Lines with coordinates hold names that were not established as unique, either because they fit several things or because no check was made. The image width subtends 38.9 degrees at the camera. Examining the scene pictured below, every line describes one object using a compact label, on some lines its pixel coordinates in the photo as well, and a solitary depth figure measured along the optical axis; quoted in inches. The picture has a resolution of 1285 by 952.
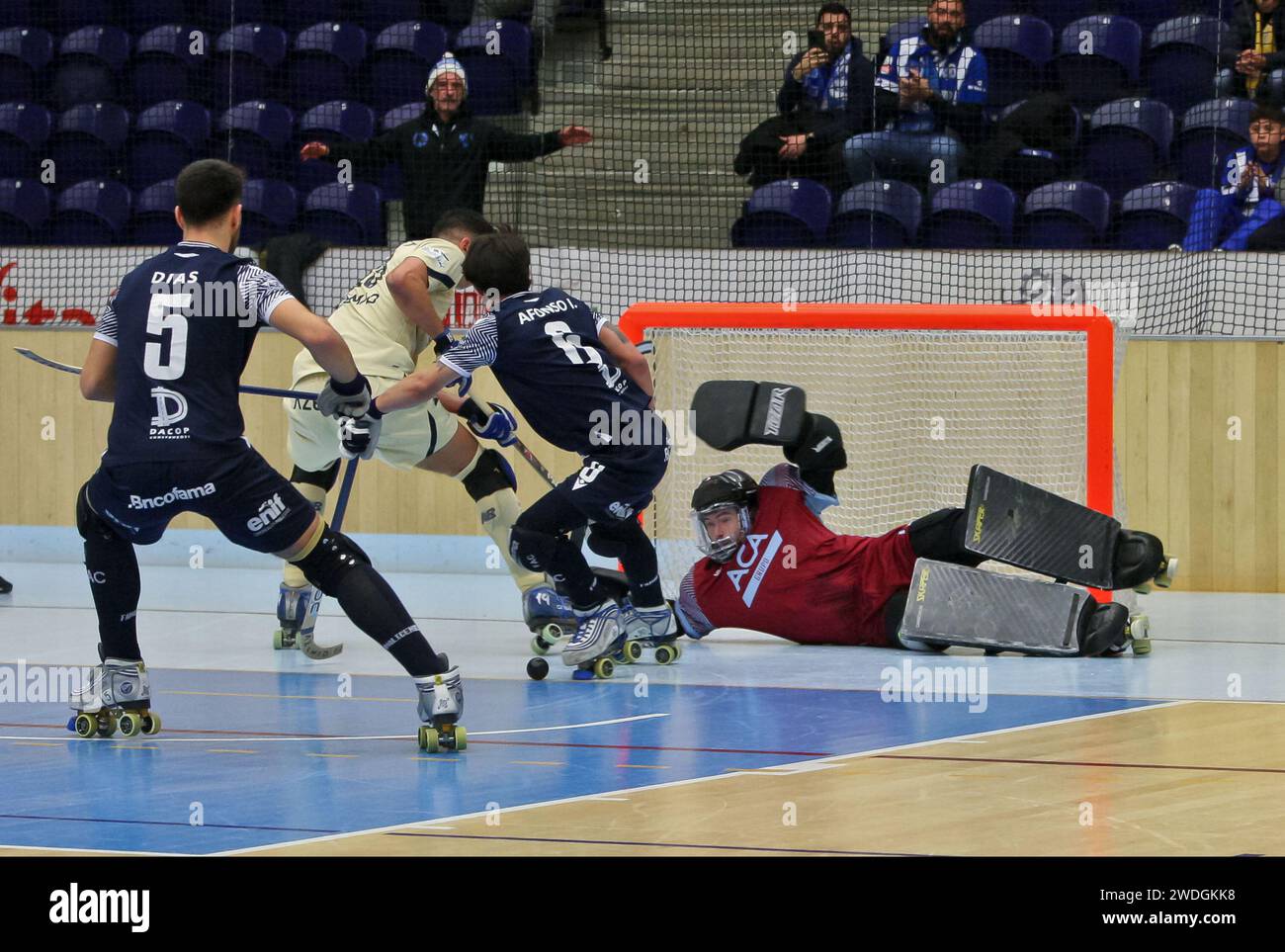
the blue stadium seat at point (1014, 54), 419.8
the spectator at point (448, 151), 417.1
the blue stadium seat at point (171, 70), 487.8
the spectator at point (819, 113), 414.6
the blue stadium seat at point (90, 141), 482.3
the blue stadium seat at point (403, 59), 472.1
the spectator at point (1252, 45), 394.9
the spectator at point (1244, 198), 373.4
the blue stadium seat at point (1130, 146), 400.5
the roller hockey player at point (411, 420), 277.1
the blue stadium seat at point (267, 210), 450.6
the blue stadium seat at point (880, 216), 397.7
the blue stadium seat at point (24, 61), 501.4
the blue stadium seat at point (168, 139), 471.5
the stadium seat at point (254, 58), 482.0
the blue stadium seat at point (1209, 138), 386.3
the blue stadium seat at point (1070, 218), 390.6
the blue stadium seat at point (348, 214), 446.0
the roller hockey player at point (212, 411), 191.3
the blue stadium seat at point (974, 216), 395.5
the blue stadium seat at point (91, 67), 494.0
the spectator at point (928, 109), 405.7
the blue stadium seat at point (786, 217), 411.2
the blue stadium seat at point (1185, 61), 403.9
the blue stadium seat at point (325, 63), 480.1
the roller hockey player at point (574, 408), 246.4
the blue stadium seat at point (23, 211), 471.2
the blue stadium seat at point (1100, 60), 414.0
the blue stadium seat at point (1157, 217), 386.0
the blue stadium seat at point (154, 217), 461.7
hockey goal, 340.5
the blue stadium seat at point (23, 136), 487.2
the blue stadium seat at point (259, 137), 465.7
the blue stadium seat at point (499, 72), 464.4
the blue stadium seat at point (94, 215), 464.8
